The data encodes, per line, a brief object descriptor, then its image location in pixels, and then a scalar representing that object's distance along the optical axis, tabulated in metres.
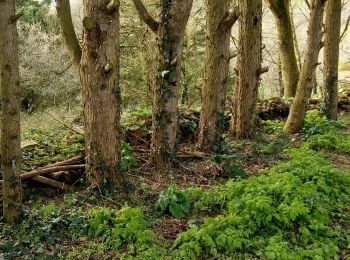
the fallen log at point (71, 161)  6.25
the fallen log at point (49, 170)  5.69
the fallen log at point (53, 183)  5.86
